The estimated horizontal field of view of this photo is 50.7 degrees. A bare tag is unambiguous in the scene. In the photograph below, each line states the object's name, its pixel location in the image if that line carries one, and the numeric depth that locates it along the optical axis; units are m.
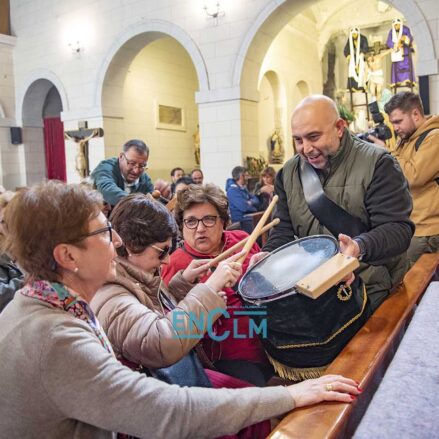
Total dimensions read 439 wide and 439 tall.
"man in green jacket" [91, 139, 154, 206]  3.74
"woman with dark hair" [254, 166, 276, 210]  6.88
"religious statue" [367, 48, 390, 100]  11.77
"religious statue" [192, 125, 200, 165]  11.66
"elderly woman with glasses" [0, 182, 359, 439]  0.99
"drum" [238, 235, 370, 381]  1.45
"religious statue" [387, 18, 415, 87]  8.84
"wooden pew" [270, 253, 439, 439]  1.03
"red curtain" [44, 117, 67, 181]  11.20
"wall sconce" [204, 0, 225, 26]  7.41
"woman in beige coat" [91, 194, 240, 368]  1.33
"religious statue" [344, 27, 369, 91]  10.24
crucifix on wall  9.21
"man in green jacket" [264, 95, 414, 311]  1.80
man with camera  2.80
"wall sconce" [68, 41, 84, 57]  9.29
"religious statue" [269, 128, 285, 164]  10.68
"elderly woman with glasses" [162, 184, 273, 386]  1.95
